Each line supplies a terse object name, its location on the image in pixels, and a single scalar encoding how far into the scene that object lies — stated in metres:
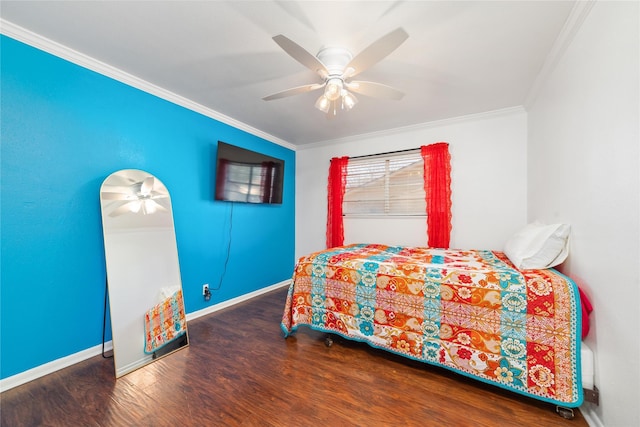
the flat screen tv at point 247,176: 2.91
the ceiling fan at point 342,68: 1.39
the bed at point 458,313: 1.42
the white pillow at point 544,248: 1.67
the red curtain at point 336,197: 3.86
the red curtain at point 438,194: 3.14
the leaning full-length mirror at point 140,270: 1.93
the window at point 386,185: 3.40
